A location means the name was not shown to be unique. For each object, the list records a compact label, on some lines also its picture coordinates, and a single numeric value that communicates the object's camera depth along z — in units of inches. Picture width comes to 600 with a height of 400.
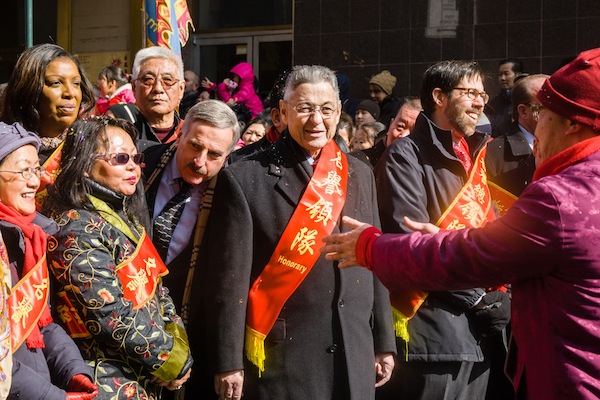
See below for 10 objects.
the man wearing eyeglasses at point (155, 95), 206.2
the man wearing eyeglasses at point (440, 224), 170.7
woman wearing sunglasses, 132.3
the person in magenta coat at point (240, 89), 423.2
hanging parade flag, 265.1
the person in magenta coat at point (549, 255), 107.1
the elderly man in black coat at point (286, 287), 151.1
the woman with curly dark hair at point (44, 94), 169.2
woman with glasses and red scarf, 120.3
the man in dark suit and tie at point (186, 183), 163.2
